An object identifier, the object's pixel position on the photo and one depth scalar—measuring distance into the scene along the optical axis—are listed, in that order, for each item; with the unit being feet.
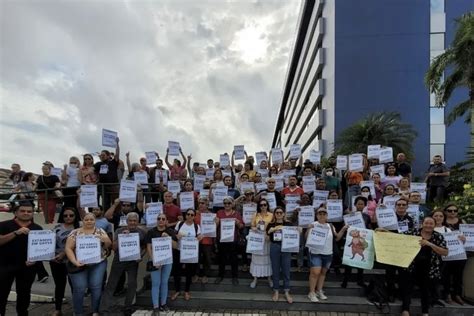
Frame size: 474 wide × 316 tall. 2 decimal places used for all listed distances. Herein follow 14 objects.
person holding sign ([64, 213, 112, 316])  19.35
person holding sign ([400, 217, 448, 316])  21.03
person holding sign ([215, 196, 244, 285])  24.52
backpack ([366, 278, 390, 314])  22.21
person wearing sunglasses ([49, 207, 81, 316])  20.61
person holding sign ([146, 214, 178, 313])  21.45
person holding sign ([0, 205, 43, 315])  19.13
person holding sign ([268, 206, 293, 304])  22.85
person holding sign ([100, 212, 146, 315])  20.74
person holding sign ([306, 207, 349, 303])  22.74
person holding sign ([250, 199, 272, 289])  23.58
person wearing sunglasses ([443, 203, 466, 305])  22.39
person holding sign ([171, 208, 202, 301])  23.13
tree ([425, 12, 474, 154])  54.60
